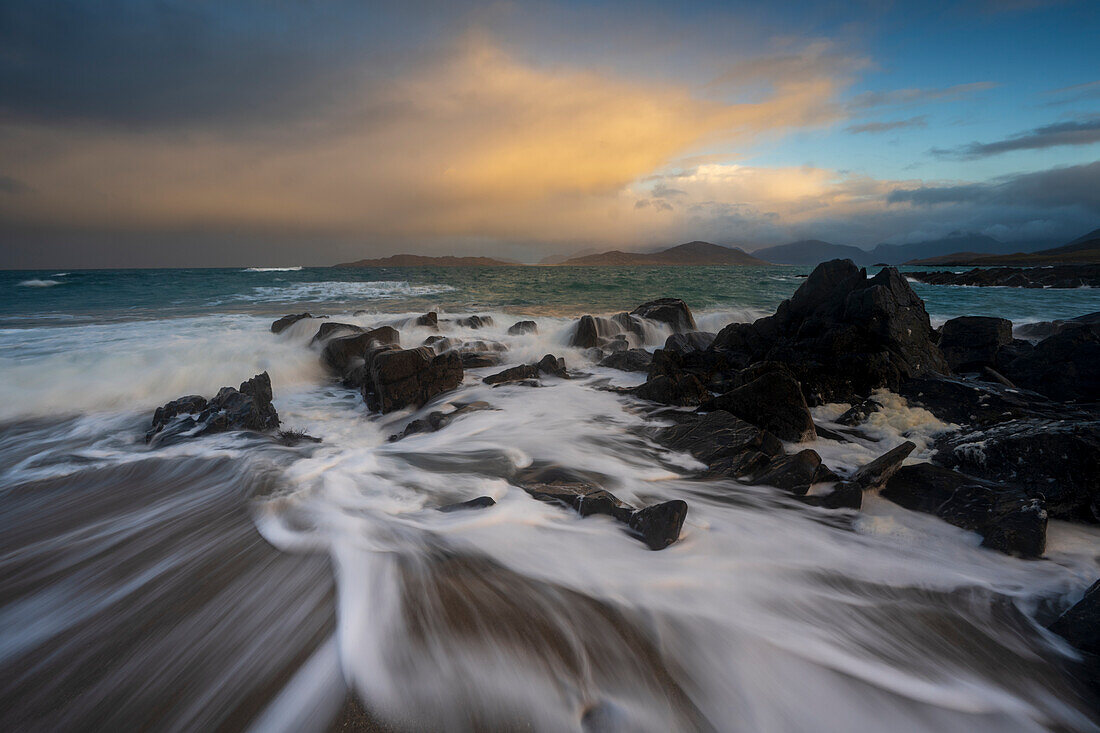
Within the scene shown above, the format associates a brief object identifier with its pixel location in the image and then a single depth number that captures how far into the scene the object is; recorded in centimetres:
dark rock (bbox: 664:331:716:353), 1121
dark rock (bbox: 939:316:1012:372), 847
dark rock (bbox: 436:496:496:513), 386
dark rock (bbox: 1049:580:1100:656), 234
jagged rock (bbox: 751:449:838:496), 416
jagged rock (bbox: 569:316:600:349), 1310
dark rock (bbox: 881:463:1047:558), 320
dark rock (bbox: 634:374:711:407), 674
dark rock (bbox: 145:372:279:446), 606
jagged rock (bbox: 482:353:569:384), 895
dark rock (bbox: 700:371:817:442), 540
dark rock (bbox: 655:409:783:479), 464
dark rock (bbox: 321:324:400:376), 1012
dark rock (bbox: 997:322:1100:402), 674
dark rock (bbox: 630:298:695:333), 1517
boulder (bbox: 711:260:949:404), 680
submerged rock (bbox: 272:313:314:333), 1378
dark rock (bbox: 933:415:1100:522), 357
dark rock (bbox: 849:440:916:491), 405
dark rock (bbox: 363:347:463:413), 762
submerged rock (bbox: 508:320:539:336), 1516
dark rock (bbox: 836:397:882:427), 593
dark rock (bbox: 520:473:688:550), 328
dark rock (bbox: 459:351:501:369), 1095
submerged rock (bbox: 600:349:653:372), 1001
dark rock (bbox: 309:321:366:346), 1174
